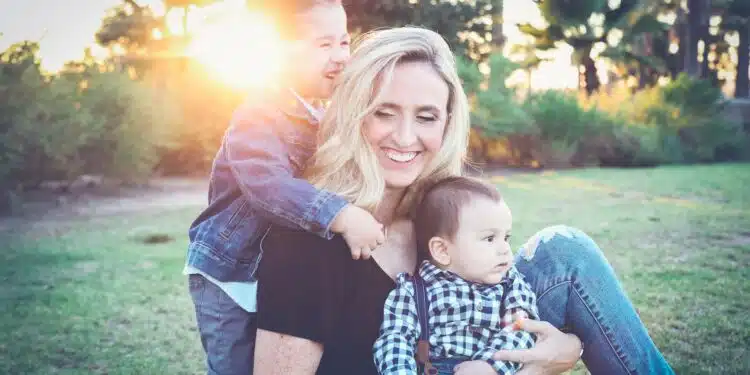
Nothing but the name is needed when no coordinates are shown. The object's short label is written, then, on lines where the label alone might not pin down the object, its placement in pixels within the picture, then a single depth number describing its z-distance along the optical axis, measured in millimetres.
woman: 1656
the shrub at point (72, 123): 9211
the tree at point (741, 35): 27094
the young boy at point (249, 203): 1987
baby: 1813
